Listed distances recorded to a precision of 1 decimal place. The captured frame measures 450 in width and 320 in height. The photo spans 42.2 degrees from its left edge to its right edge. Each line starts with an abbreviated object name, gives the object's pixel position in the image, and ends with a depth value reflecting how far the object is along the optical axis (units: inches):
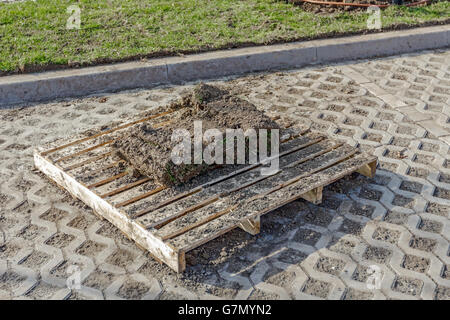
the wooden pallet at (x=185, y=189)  157.9
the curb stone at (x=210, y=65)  261.1
